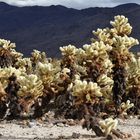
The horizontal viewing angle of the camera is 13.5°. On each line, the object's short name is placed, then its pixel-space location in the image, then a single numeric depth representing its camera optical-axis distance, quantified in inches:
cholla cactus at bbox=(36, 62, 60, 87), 682.8
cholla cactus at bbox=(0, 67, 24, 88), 690.2
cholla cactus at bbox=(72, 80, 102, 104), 572.8
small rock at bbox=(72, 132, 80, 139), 565.0
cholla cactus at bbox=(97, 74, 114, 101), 677.9
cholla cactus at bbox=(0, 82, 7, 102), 668.1
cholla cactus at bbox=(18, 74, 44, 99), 657.6
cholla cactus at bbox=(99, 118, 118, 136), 559.2
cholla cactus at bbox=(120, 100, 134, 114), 731.2
